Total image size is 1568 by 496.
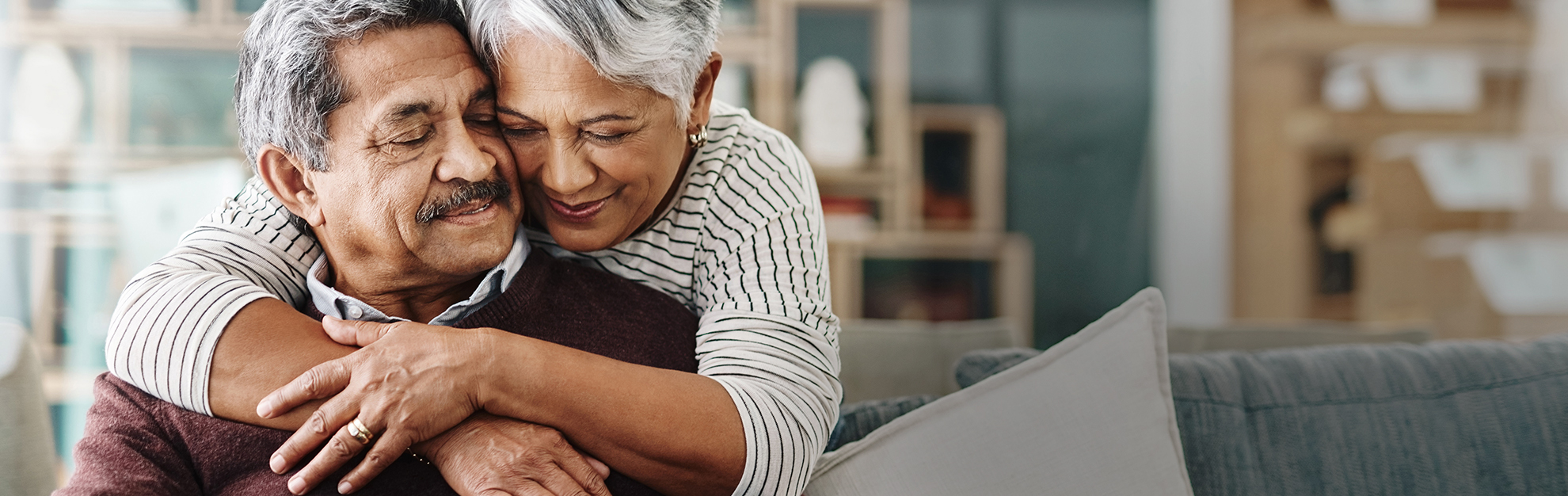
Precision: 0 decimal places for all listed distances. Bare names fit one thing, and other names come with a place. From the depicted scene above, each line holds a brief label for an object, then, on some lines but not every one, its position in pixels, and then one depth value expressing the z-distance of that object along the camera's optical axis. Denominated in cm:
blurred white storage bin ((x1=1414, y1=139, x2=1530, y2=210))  395
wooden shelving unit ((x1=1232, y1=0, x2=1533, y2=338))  402
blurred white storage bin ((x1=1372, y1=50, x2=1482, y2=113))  403
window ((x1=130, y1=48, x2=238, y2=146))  357
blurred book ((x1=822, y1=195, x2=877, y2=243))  396
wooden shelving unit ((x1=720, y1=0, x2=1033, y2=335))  394
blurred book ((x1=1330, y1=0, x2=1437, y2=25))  407
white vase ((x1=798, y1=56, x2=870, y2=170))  397
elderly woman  89
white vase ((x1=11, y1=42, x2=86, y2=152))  341
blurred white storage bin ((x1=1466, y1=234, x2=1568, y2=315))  387
